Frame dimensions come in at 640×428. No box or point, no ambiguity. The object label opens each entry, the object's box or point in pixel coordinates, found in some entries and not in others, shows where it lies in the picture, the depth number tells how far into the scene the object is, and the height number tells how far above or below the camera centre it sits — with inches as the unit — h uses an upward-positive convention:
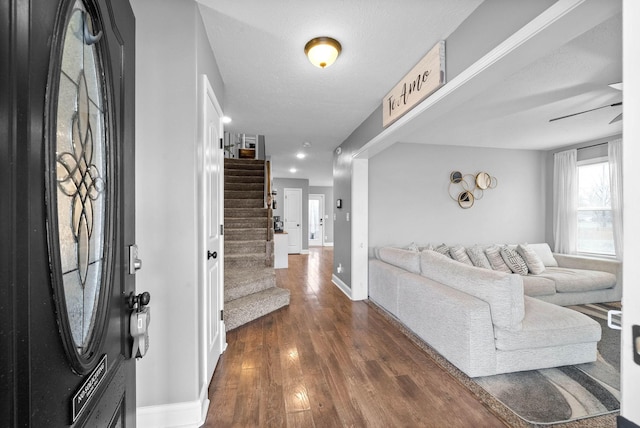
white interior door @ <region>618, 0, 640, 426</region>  26.2 -0.3
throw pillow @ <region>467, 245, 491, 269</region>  164.7 -26.6
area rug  67.8 -49.8
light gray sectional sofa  82.4 -35.0
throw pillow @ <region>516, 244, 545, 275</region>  160.4 -27.8
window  174.1 +2.1
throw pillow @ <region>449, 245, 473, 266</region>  164.1 -24.8
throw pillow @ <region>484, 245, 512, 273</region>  165.3 -28.1
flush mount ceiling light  79.5 +47.3
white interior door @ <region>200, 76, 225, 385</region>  71.7 -5.9
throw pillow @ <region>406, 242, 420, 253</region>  168.0 -21.0
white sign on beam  77.7 +41.5
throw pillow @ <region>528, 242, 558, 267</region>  177.0 -26.7
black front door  16.8 +0.1
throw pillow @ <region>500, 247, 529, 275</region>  160.2 -28.4
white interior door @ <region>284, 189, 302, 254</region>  370.4 -5.6
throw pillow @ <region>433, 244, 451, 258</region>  168.3 -22.6
